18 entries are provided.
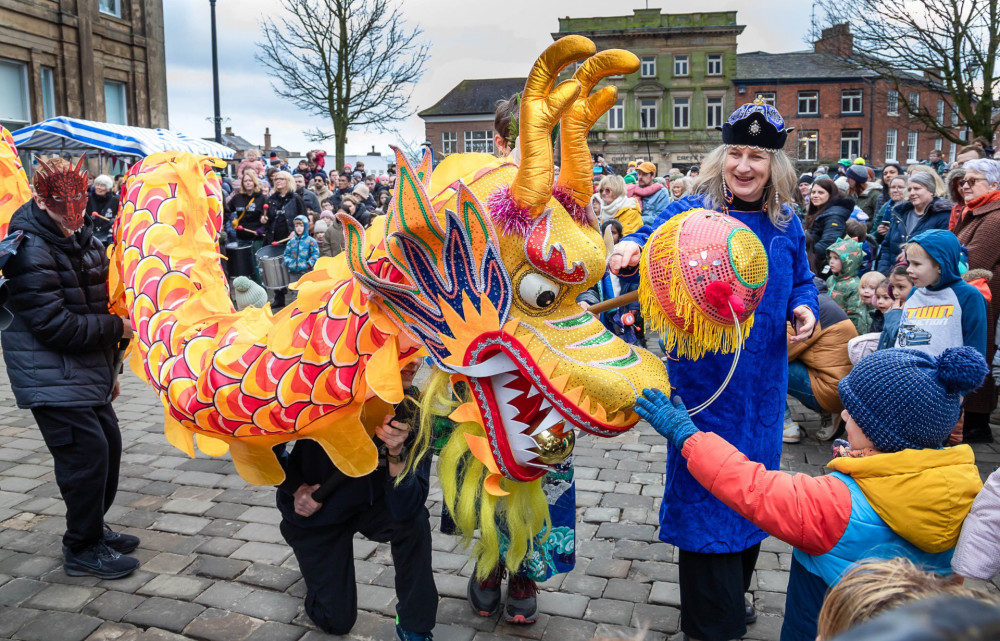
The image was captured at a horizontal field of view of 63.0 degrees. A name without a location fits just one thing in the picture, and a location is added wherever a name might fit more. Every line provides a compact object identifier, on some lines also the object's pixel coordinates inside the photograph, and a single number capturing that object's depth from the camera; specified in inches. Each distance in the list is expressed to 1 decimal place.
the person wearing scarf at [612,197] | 327.9
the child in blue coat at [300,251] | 416.8
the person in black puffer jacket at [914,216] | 272.7
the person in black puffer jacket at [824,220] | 326.3
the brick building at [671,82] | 1691.7
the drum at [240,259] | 436.5
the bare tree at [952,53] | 767.7
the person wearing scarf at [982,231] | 231.5
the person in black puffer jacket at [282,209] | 436.5
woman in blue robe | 109.3
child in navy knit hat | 81.3
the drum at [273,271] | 413.4
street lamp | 682.8
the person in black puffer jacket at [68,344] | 144.8
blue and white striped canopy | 500.4
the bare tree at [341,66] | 986.1
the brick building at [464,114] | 1785.2
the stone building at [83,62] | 749.3
